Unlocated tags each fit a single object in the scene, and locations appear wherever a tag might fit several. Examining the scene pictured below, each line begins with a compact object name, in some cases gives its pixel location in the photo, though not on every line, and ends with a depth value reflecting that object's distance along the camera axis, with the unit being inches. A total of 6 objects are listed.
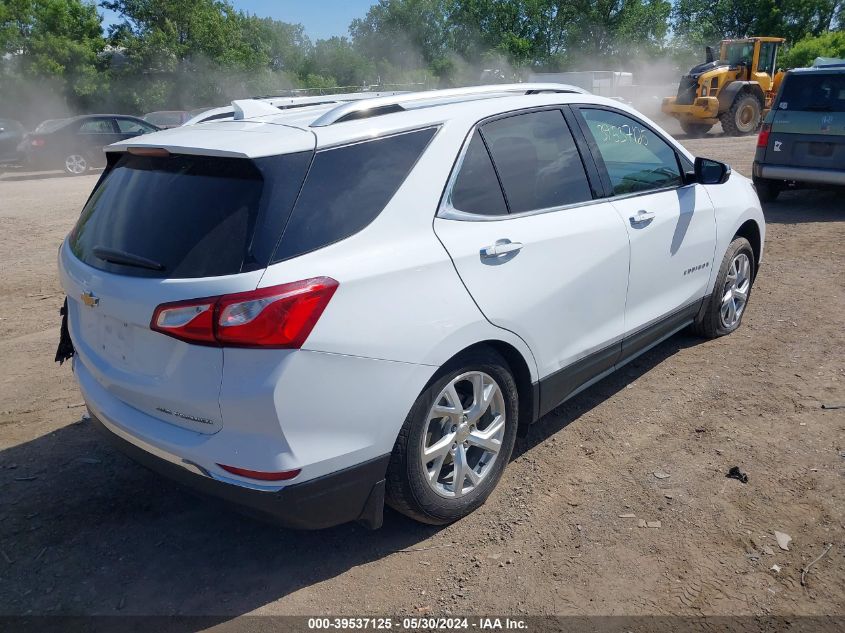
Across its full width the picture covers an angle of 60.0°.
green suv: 353.7
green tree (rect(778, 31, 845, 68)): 1280.8
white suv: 101.9
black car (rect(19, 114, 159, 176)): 777.6
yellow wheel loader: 790.5
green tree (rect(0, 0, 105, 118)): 1242.6
